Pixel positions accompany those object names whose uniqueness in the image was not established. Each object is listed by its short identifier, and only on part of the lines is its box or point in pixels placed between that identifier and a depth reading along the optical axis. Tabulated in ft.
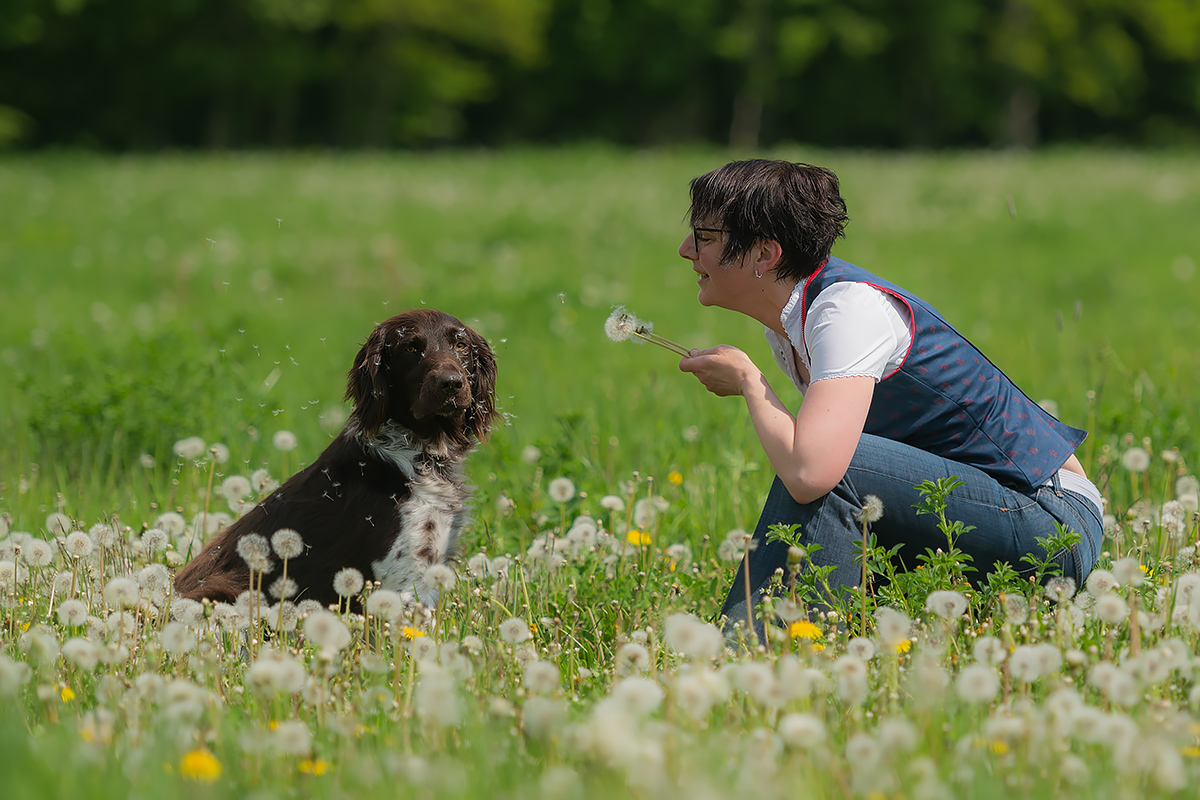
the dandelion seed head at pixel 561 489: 25.34
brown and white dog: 22.00
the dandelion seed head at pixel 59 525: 21.80
